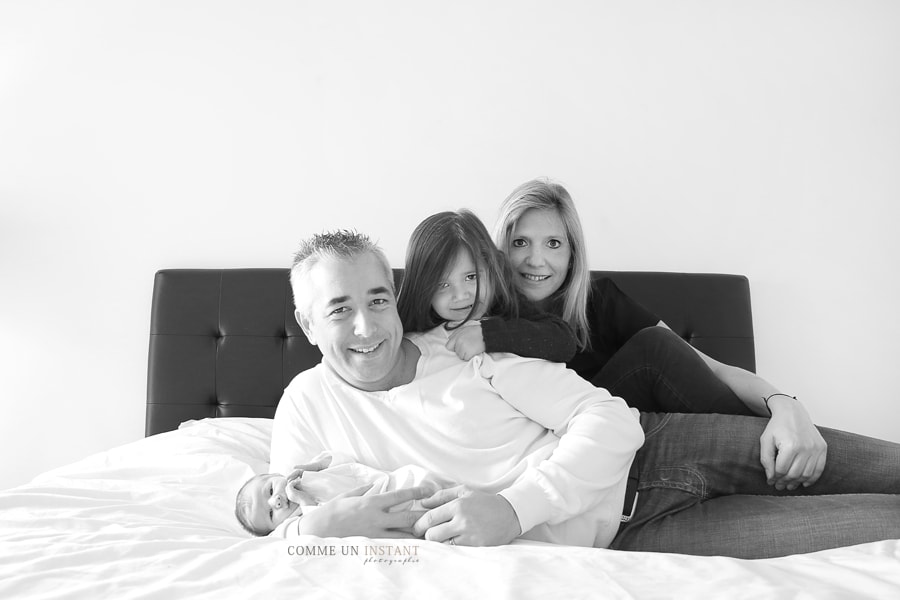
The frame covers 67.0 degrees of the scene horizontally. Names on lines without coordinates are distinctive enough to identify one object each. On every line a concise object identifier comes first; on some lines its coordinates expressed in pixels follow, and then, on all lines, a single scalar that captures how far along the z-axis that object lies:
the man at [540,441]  1.28
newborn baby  1.25
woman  1.43
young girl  1.63
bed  0.88
